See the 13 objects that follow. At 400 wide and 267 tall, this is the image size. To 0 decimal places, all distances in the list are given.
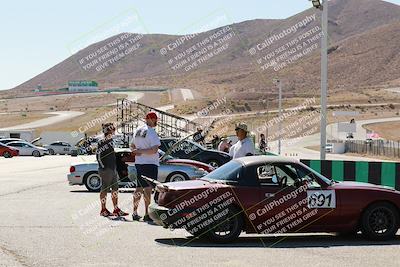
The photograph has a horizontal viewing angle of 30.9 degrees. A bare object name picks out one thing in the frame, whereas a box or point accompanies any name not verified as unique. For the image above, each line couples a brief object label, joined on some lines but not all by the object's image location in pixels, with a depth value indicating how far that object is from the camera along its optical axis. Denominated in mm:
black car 25375
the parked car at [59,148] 61094
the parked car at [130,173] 18500
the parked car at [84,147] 53469
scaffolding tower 43594
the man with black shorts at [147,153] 12547
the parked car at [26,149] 54875
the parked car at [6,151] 52000
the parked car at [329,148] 69231
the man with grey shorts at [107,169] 13406
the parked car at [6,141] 55672
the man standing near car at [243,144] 12961
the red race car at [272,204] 10281
